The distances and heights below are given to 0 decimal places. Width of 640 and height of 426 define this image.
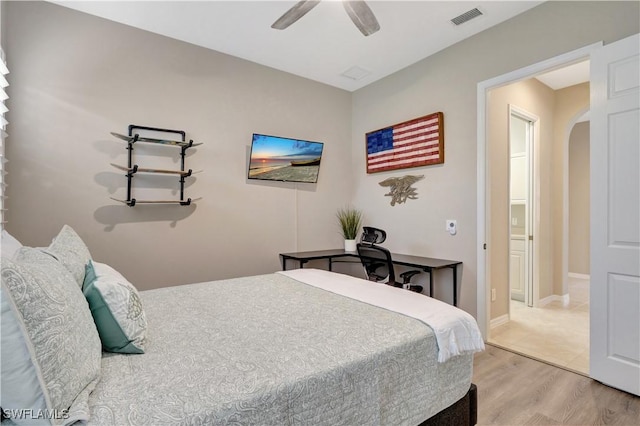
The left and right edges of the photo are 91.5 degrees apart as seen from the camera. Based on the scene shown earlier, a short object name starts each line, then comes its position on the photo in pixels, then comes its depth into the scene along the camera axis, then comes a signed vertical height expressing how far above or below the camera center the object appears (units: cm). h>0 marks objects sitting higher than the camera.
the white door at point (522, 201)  391 +18
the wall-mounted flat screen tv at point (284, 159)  345 +65
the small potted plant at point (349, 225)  388 -13
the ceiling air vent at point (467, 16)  259 +169
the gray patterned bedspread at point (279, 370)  86 -51
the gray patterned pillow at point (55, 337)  73 -32
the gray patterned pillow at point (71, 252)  126 -17
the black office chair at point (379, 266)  269 -47
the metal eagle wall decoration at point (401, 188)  350 +31
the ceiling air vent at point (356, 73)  362 +169
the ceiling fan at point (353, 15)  203 +136
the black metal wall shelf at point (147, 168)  270 +43
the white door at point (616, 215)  198 +0
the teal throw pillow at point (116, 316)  112 -38
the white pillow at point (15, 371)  68 -35
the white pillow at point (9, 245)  120 -14
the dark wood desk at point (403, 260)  290 -47
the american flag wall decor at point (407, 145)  325 +80
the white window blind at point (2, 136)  180 +52
